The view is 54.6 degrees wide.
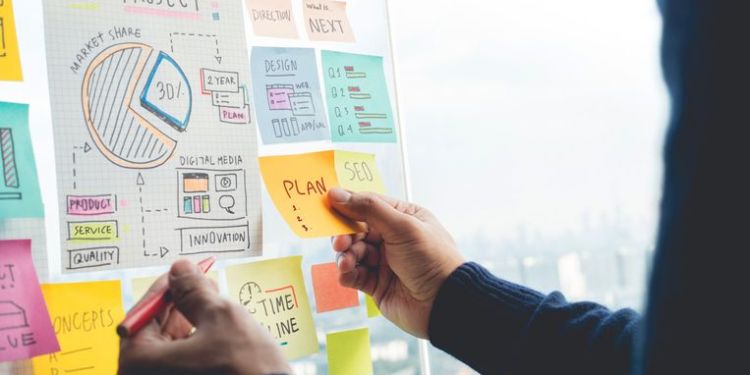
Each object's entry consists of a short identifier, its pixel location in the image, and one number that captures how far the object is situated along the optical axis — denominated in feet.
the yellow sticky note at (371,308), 3.50
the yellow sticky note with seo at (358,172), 3.30
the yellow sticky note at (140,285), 2.77
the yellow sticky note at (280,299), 3.04
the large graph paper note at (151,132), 2.65
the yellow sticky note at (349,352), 3.35
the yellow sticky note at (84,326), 2.57
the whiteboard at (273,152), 2.59
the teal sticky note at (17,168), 2.49
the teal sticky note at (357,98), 3.40
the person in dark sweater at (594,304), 1.23
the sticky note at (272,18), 3.18
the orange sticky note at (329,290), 3.32
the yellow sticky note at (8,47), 2.54
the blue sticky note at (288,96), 3.15
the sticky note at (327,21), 3.39
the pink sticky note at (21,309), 2.44
